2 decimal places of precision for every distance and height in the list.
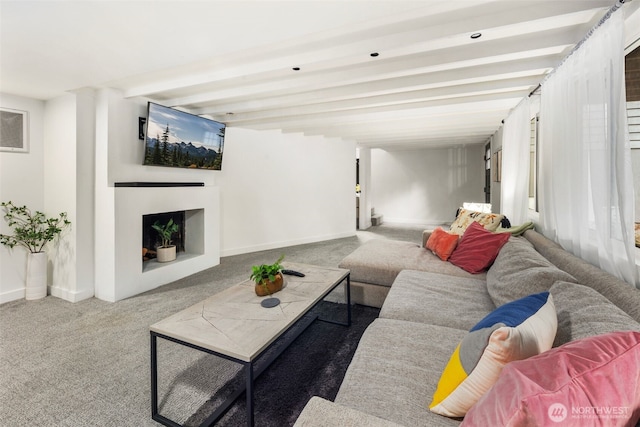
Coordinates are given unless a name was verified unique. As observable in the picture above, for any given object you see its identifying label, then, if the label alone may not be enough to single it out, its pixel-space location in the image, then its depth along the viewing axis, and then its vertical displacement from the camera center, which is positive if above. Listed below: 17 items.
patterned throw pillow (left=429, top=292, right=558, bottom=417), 0.83 -0.41
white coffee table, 1.31 -0.59
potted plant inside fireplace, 3.66 -0.39
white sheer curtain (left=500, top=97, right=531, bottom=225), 3.29 +0.58
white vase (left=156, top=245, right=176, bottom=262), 3.65 -0.53
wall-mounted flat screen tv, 3.23 +0.88
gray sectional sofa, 0.97 -0.57
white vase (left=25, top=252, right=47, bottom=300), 3.01 -0.66
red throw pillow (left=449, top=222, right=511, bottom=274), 2.40 -0.32
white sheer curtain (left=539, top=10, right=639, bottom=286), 1.48 +0.33
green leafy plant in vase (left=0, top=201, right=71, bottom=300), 2.94 -0.25
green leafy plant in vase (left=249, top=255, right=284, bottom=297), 1.91 -0.45
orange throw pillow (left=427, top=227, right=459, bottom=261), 2.79 -0.31
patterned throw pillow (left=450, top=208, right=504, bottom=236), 3.10 -0.10
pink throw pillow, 0.57 -0.37
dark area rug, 1.50 -1.01
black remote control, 2.28 -0.48
